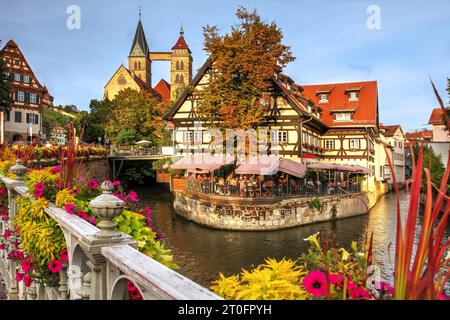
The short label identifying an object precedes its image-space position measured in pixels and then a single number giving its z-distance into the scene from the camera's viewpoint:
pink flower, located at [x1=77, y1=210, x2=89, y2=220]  3.55
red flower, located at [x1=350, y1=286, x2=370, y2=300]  1.87
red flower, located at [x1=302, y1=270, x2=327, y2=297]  1.86
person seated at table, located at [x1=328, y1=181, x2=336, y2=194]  24.20
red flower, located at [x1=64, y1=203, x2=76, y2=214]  3.45
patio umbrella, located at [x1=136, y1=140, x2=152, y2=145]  43.99
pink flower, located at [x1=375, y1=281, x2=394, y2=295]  1.97
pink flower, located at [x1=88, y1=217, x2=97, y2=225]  3.53
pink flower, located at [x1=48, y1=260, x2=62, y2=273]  3.37
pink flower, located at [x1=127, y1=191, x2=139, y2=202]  4.45
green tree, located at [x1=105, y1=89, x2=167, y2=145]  46.50
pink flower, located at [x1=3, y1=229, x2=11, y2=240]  5.06
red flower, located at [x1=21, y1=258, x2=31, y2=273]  3.92
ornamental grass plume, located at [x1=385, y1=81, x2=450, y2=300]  1.50
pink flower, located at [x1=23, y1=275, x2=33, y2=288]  3.96
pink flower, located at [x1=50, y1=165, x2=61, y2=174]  5.30
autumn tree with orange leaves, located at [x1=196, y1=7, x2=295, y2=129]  22.20
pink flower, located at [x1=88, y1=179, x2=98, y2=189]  4.22
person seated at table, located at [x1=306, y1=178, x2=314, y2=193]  23.16
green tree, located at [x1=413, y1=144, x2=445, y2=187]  25.19
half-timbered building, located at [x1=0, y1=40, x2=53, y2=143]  43.28
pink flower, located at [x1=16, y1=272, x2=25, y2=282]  4.12
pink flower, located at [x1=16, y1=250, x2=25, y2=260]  4.26
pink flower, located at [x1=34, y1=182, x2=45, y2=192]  4.05
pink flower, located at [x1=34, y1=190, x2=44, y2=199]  4.02
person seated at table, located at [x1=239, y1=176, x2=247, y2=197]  21.17
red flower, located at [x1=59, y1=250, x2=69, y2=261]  3.41
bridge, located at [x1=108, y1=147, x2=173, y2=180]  42.34
